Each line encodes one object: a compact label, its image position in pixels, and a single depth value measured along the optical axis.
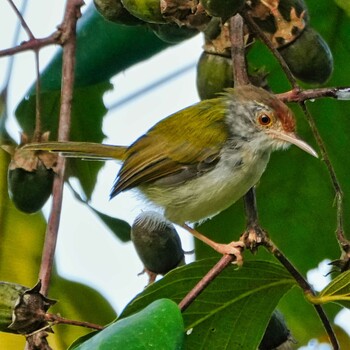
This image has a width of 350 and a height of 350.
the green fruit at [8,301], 3.63
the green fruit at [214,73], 4.20
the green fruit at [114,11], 4.18
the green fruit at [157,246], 4.16
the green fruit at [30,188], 4.33
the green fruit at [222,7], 3.45
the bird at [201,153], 4.76
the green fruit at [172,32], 4.27
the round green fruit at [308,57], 4.09
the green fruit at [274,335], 4.02
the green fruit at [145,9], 3.90
